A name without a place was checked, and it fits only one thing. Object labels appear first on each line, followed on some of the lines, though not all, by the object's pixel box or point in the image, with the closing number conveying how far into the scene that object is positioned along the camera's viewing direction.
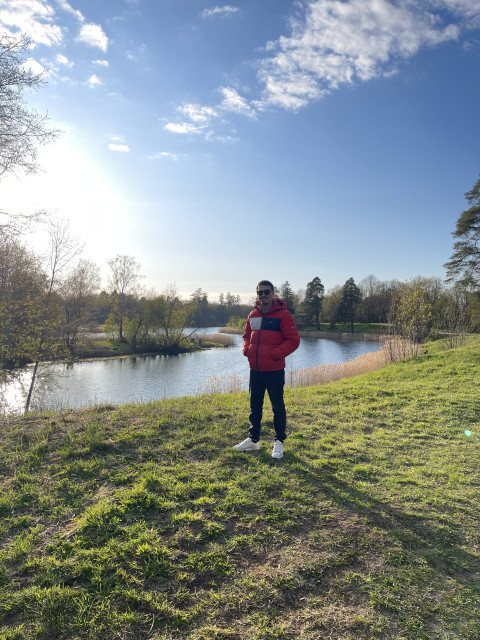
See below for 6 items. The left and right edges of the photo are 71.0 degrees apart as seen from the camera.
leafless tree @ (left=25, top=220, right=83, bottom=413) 11.42
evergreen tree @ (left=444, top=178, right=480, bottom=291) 23.20
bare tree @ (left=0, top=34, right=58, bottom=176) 6.91
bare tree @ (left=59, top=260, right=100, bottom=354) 14.45
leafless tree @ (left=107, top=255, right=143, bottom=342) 35.09
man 4.08
